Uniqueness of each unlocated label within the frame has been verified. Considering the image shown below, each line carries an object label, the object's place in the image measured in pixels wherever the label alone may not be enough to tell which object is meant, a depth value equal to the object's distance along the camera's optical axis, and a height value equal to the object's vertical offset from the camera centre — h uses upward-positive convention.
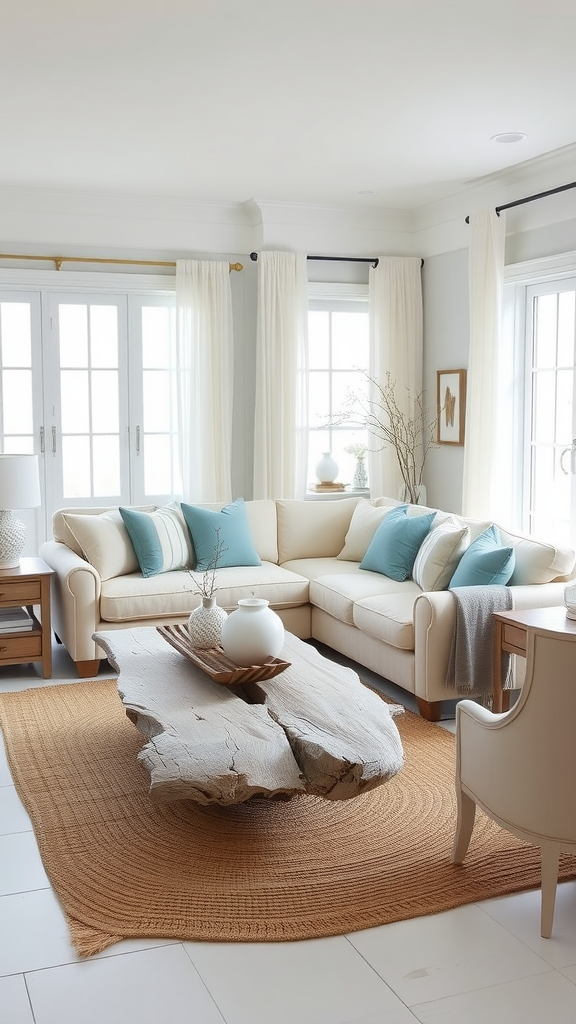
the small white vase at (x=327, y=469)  6.98 -0.26
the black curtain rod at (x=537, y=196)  5.21 +1.35
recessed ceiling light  4.91 +1.54
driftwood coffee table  2.81 -0.95
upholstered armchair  2.46 -0.87
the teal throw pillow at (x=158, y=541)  5.32 -0.60
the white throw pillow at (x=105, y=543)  5.25 -0.60
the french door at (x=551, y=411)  5.52 +0.13
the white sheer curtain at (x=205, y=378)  6.63 +0.40
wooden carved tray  3.46 -0.86
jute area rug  2.61 -1.31
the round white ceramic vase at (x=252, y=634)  3.53 -0.74
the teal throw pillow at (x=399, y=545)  5.23 -0.62
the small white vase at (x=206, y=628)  3.86 -0.78
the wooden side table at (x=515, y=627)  3.70 -0.78
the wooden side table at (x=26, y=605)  5.00 -0.94
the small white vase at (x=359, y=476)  7.13 -0.31
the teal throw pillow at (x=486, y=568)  4.41 -0.62
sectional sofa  4.43 -0.77
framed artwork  6.52 +0.20
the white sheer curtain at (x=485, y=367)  5.85 +0.42
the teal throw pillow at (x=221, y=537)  5.50 -0.60
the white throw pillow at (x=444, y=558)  4.70 -0.62
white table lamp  5.05 -0.33
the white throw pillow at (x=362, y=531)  5.80 -0.60
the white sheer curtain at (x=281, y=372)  6.68 +0.44
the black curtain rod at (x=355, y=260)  6.84 +1.26
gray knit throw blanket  4.21 -0.92
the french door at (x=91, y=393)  6.40 +0.29
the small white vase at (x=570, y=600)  3.75 -0.66
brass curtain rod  6.22 +1.17
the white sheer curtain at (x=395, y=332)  6.93 +0.74
